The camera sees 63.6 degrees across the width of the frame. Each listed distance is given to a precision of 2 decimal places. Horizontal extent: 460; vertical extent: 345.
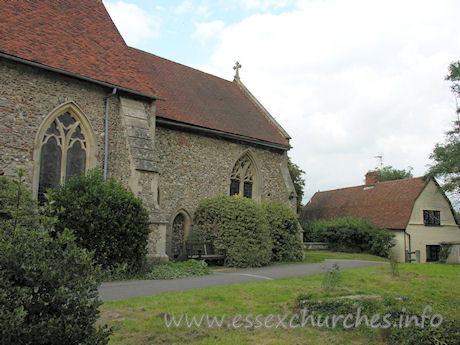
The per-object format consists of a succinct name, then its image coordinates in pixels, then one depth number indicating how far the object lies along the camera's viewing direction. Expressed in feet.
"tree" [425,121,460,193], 81.61
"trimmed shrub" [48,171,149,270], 32.32
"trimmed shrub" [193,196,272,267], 47.21
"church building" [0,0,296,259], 37.11
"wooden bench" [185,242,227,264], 47.91
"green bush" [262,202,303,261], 54.65
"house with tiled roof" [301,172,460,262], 85.05
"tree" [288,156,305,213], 108.68
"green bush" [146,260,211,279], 35.96
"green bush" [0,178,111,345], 9.21
